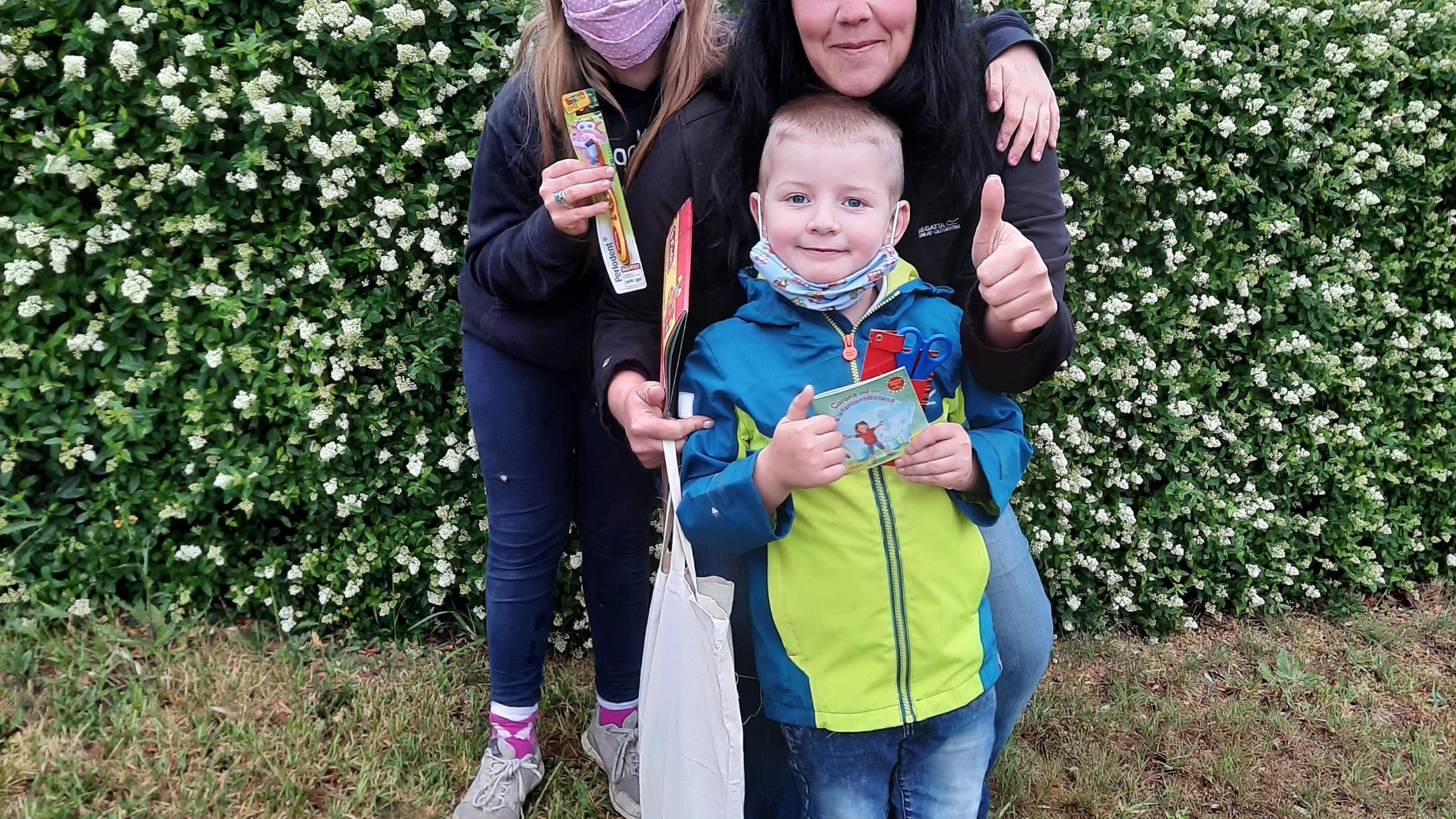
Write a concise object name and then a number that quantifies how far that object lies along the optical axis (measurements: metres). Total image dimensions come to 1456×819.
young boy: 1.71
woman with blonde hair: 1.97
